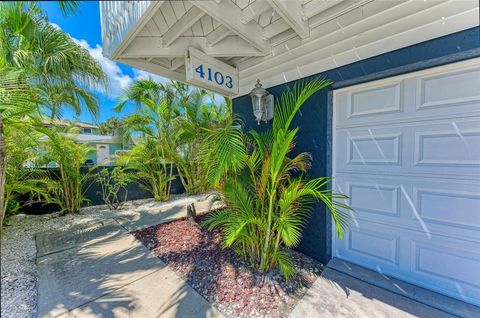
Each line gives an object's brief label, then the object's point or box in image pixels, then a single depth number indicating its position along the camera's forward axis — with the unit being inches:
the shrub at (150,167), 218.5
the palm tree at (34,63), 85.6
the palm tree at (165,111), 213.8
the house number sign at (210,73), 98.3
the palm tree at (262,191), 75.8
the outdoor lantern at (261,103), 106.6
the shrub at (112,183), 198.7
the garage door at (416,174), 70.0
